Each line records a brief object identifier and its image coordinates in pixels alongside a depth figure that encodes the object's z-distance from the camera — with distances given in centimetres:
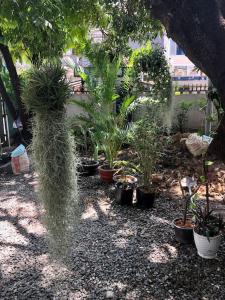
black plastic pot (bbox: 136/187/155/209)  329
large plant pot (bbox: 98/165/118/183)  399
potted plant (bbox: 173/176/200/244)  256
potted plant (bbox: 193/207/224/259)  233
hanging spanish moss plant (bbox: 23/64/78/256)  156
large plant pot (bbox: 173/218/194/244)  256
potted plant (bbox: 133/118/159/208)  331
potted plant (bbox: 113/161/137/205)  337
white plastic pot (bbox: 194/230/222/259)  233
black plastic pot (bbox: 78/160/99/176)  428
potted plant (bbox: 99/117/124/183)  401
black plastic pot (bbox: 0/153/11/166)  470
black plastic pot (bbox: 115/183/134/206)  336
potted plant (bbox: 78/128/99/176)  423
